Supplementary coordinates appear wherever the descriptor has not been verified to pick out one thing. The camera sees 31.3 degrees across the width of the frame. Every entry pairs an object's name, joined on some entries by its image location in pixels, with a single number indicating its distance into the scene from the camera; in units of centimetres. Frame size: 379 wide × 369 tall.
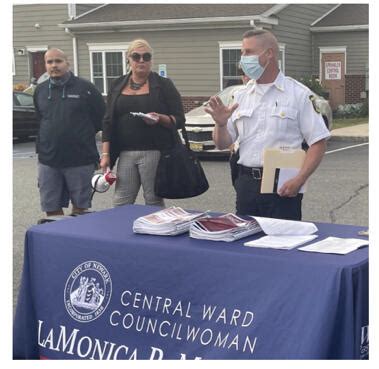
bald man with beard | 520
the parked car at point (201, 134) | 1199
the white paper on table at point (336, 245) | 282
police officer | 368
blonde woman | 464
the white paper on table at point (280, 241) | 291
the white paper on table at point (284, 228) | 316
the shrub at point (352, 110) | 2091
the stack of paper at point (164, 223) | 321
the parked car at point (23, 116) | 1673
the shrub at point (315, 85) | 1986
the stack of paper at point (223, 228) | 307
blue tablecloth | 262
